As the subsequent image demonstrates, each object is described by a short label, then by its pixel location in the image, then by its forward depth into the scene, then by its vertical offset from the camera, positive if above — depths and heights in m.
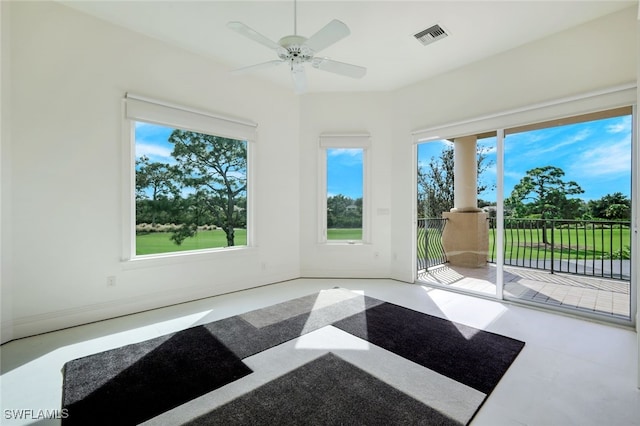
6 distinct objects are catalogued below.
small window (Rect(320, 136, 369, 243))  4.87 +0.28
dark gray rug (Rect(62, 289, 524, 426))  1.62 -1.14
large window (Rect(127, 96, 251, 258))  3.33 +0.42
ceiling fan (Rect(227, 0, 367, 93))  2.03 +1.30
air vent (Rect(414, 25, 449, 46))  3.05 +1.97
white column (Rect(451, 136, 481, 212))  3.99 +0.55
